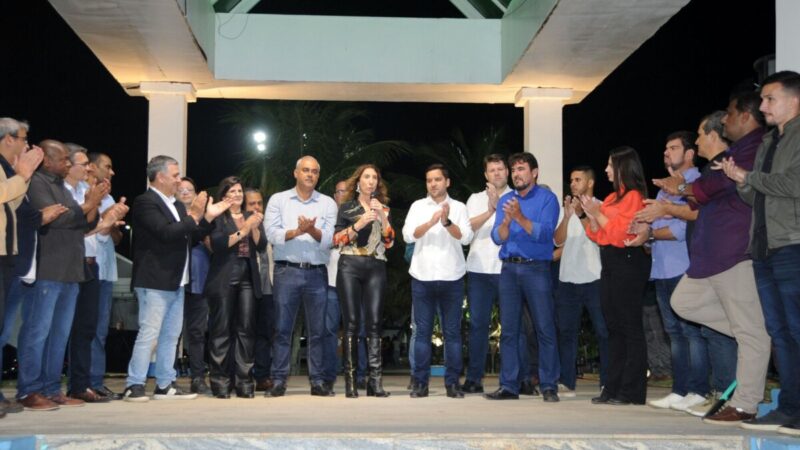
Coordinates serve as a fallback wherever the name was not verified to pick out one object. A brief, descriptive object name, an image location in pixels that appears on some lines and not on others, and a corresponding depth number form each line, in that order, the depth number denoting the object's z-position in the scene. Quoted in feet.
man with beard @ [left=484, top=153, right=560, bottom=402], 20.53
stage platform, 13.03
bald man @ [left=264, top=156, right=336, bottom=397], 22.03
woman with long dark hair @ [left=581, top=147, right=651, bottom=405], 19.45
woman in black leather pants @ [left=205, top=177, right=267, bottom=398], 21.95
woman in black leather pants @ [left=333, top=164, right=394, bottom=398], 21.65
